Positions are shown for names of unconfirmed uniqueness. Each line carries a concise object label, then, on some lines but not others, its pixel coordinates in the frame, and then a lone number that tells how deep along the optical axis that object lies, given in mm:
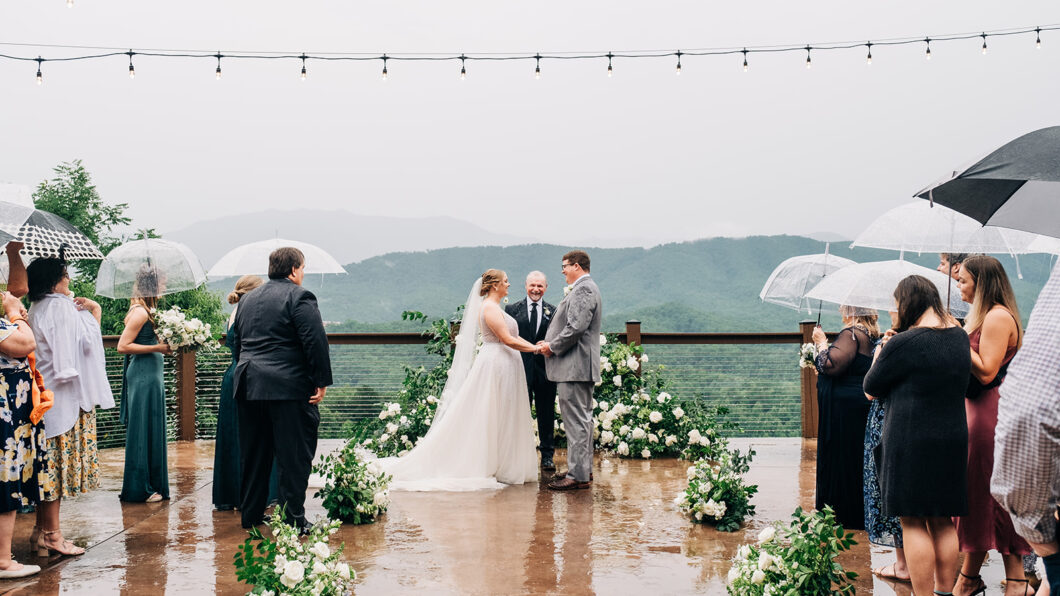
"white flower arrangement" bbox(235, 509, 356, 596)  3168
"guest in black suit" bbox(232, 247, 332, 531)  4645
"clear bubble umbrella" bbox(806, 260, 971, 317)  4375
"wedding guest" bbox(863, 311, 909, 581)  3920
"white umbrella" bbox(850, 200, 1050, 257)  4336
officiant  6883
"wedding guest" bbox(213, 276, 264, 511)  5457
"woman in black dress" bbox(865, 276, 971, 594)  3273
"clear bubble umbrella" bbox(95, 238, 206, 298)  5668
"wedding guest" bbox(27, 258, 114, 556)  4445
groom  6098
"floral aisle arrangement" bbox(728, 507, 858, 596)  3322
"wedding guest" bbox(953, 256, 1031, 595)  3414
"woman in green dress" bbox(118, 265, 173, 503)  5652
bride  6309
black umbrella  2648
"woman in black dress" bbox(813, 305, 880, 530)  4824
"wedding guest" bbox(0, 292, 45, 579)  3889
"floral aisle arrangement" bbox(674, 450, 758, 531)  5000
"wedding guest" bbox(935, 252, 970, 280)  3888
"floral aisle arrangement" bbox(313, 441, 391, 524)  5074
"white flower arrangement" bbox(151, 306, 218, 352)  5730
